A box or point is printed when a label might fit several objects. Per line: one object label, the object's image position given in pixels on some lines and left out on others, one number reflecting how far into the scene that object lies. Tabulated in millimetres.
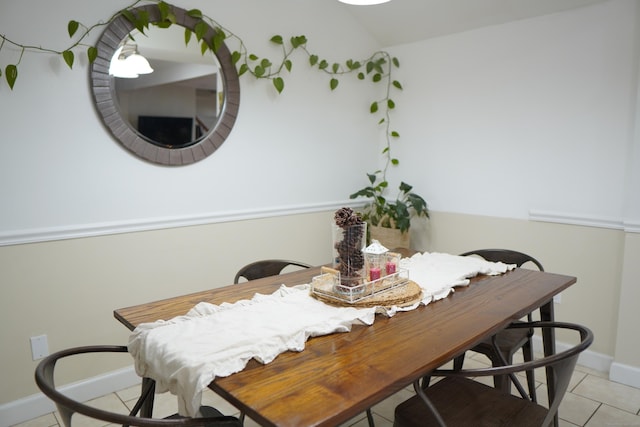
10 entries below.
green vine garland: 2176
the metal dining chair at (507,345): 1927
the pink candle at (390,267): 1816
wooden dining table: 1023
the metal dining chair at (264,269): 2232
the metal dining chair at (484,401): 1305
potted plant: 3453
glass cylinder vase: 1634
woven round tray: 1604
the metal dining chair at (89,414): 1068
